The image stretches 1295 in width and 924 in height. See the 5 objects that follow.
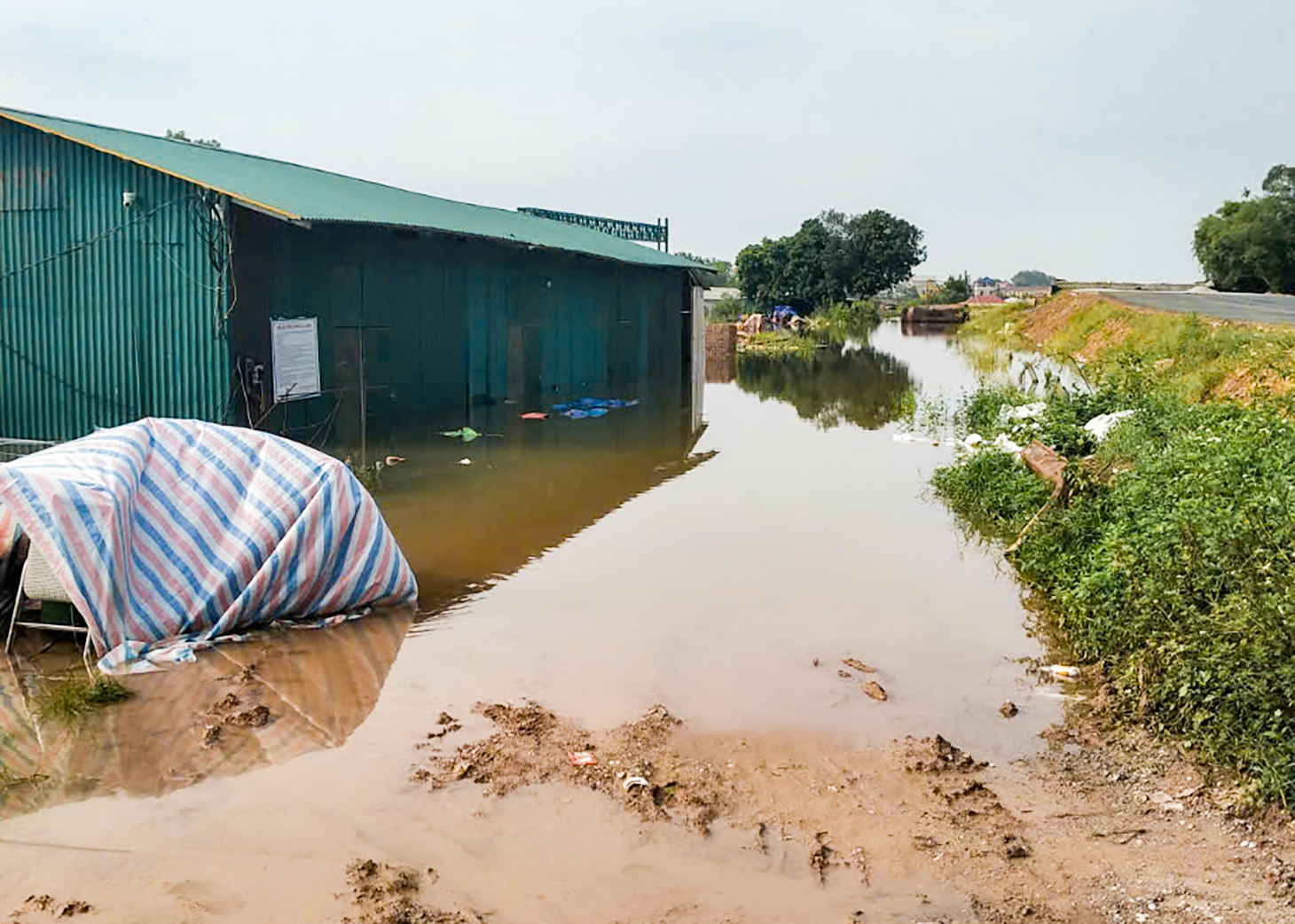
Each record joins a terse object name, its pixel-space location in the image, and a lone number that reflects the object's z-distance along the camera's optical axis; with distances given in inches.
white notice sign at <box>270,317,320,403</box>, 597.6
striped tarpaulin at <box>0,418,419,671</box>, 281.9
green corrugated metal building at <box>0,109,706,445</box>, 560.4
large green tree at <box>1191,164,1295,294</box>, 2233.0
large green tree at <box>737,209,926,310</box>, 2760.8
